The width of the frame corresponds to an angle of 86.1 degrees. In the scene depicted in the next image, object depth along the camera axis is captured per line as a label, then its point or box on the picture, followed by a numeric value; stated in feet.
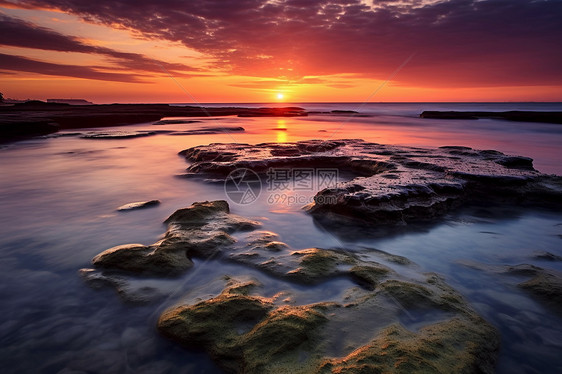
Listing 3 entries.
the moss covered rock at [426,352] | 7.19
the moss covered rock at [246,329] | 8.03
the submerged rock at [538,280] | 10.85
